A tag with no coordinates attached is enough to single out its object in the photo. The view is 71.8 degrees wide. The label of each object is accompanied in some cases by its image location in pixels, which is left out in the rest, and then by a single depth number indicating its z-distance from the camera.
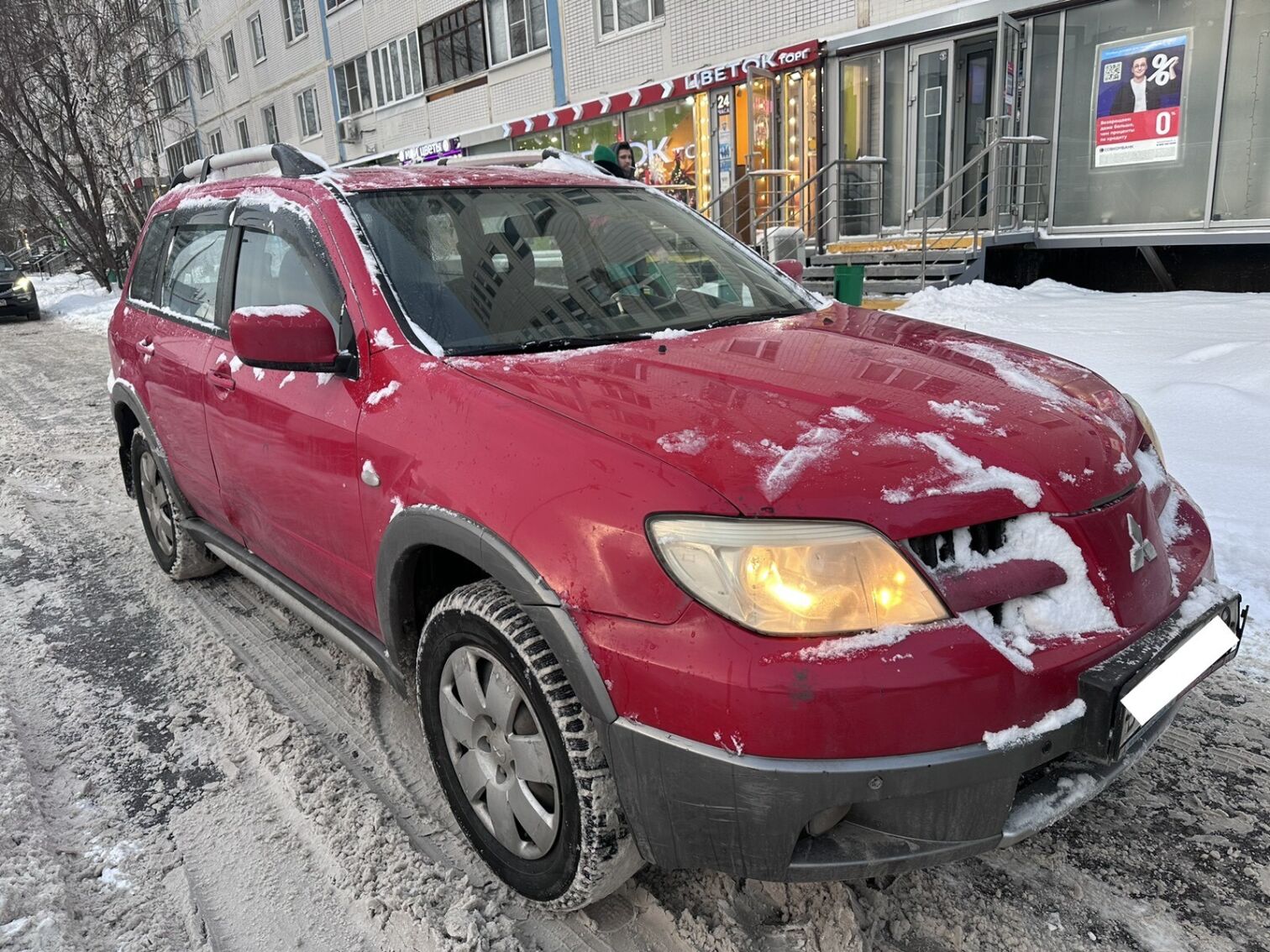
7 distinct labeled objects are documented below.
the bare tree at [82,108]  21.86
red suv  1.59
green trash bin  9.65
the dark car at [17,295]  18.89
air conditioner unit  25.52
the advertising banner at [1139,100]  10.38
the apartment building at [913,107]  10.24
